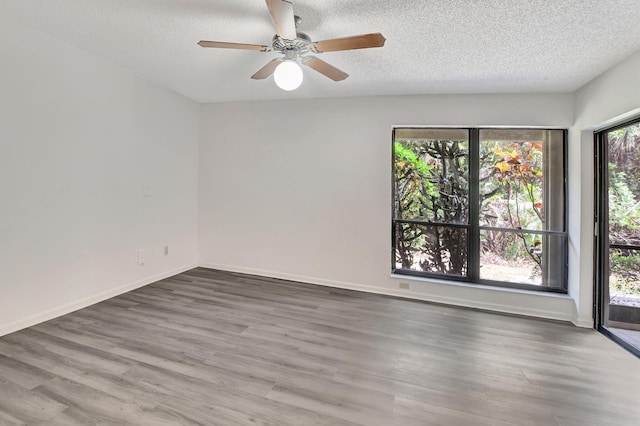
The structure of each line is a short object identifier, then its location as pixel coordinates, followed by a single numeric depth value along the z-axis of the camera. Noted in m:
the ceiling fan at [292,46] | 1.66
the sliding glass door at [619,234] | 2.36
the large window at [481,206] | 3.10
